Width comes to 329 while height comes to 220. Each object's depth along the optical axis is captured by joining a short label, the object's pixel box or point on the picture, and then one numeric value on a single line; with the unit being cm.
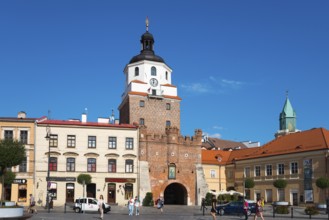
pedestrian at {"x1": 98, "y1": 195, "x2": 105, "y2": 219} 3269
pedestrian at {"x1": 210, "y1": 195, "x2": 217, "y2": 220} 3093
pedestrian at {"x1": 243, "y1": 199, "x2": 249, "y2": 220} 3312
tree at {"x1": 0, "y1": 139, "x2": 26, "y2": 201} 3481
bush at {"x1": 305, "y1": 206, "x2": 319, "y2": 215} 3869
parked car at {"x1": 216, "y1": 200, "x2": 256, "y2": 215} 4162
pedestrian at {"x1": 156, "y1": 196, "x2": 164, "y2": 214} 4584
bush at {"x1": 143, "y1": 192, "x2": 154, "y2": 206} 5809
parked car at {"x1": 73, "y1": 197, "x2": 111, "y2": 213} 4344
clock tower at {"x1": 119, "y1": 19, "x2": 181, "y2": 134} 6681
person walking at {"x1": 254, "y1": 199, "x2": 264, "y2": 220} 3064
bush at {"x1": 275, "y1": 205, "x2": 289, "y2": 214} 4228
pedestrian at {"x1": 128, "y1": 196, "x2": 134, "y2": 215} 3931
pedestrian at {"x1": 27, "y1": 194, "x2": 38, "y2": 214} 3997
